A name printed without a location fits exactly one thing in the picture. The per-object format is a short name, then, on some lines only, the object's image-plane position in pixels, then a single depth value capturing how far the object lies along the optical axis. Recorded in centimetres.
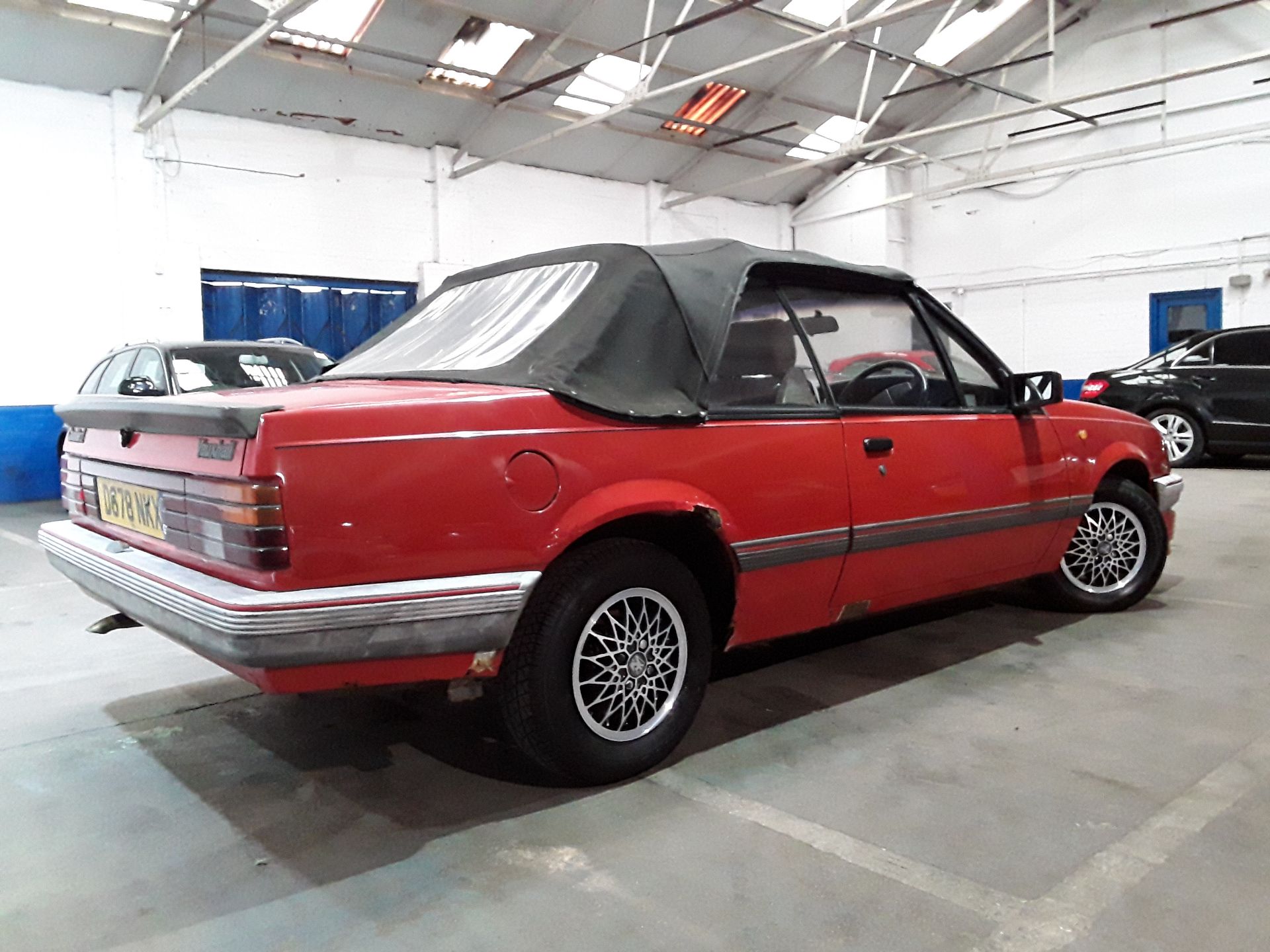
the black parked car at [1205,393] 952
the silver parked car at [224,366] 675
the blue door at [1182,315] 1362
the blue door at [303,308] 1084
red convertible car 199
